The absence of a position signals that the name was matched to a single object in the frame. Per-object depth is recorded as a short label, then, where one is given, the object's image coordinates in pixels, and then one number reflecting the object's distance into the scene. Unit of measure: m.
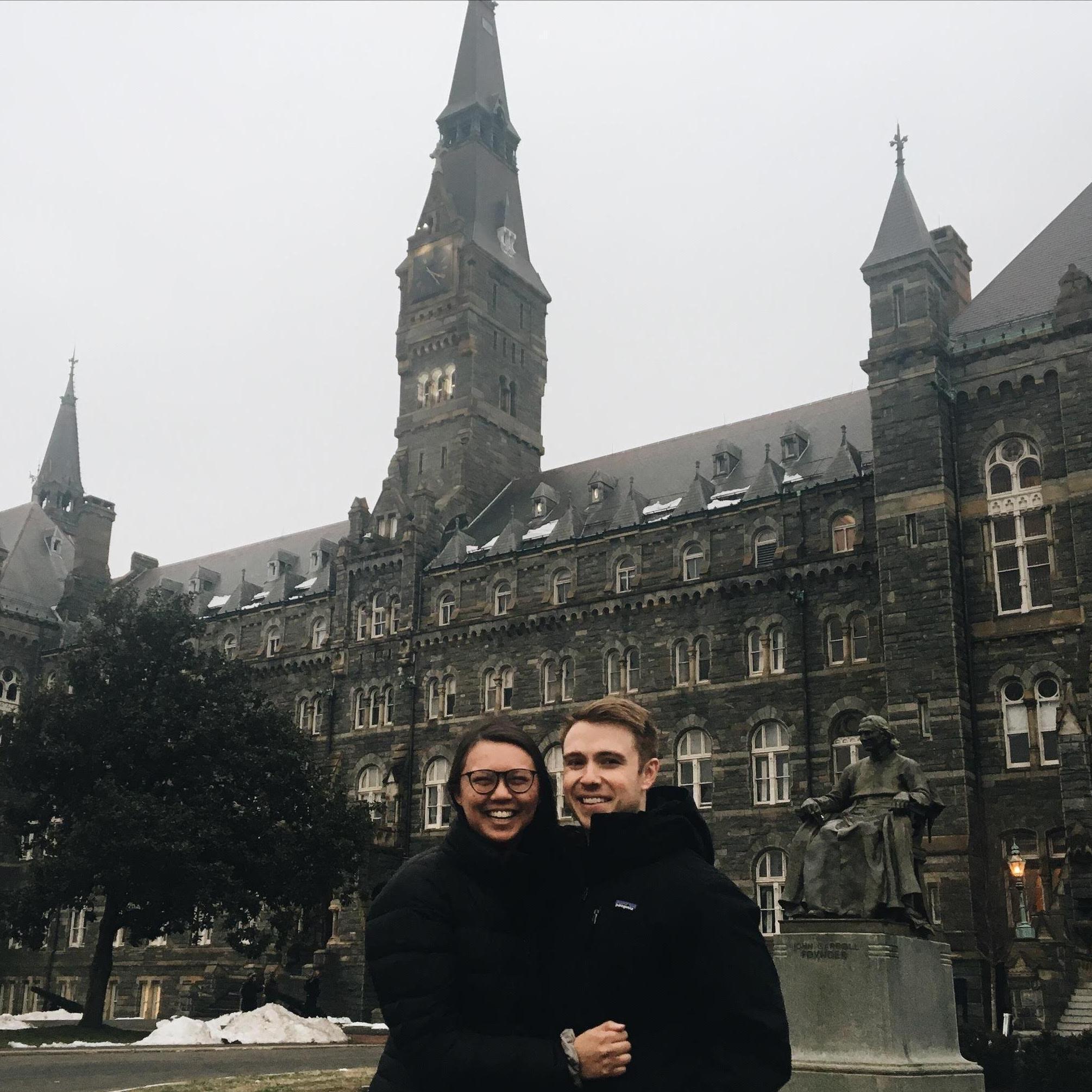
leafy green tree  34.06
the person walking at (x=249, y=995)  37.88
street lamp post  32.34
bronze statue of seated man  14.48
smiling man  4.08
